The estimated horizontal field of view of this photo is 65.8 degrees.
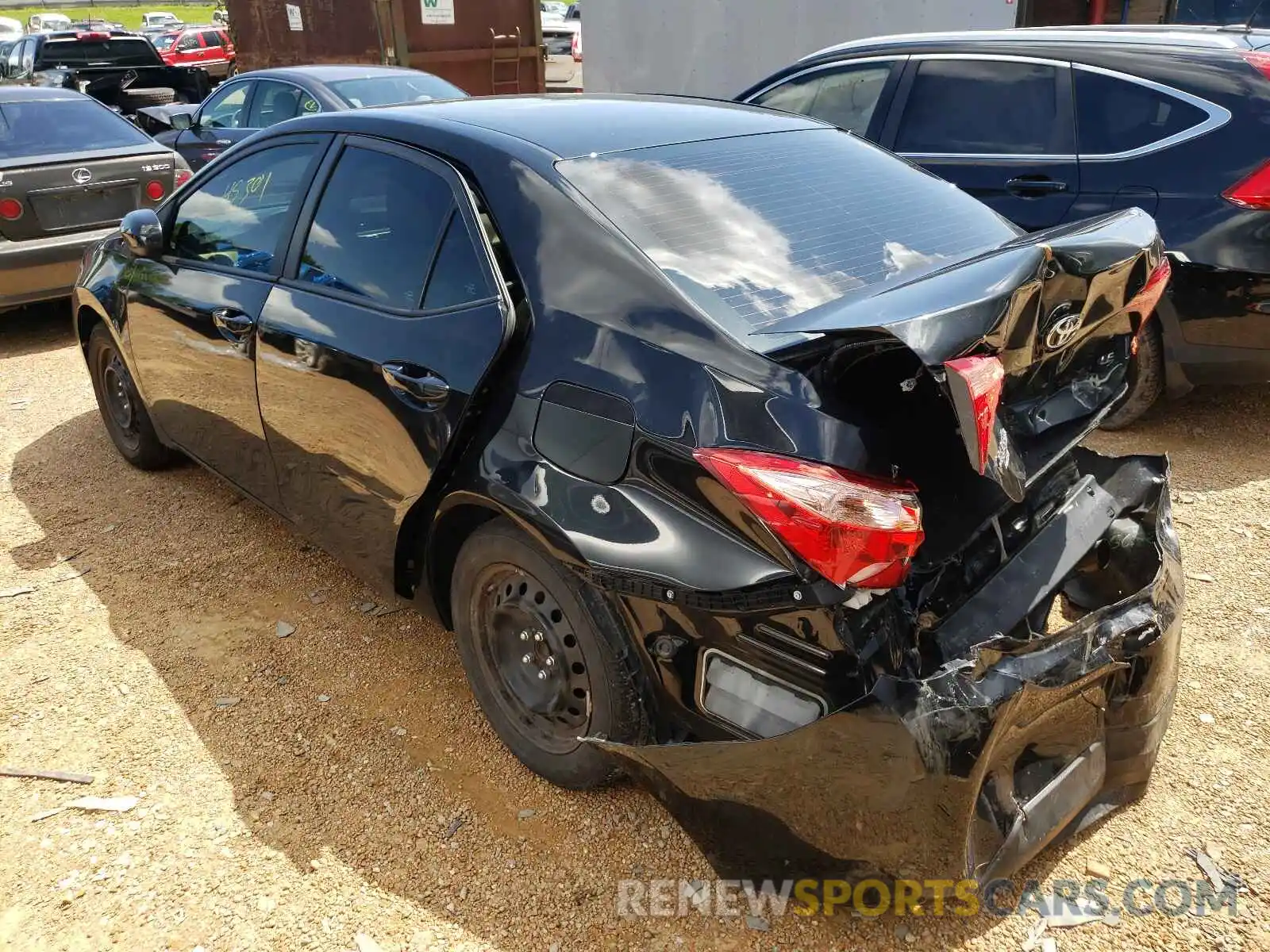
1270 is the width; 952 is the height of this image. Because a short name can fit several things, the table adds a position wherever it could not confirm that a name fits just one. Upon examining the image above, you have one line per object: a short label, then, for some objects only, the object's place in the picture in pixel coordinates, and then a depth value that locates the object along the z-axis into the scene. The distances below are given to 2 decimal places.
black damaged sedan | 1.91
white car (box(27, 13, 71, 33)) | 38.59
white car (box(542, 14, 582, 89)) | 17.11
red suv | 25.41
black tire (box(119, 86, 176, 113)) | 13.78
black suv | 4.28
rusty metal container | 11.28
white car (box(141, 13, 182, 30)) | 41.62
